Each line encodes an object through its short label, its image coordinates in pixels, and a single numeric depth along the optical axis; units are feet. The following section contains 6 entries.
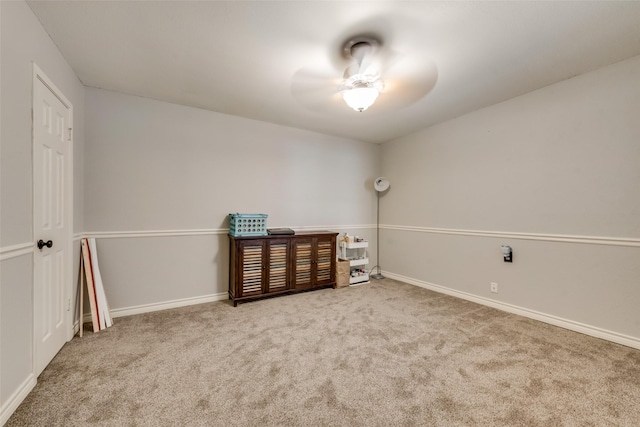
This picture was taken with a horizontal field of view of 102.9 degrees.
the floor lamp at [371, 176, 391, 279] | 14.58
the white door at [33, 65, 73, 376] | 5.63
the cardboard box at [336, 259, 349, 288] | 12.70
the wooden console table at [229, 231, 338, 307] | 10.19
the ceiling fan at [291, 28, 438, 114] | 6.72
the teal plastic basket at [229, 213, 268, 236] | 10.33
